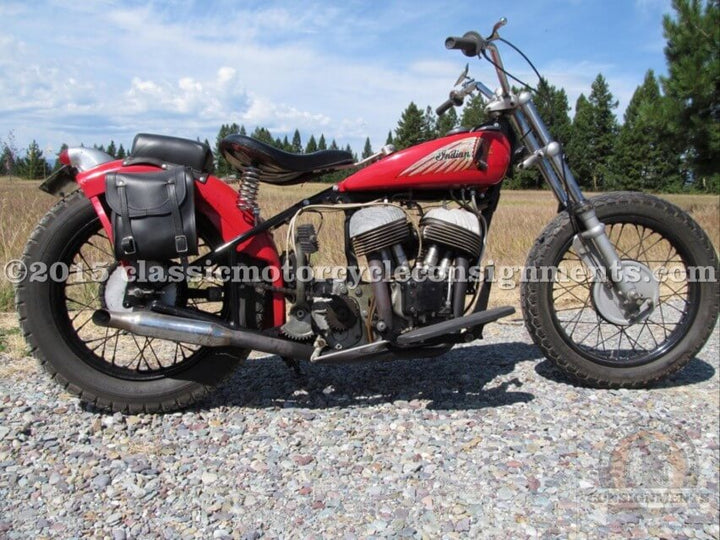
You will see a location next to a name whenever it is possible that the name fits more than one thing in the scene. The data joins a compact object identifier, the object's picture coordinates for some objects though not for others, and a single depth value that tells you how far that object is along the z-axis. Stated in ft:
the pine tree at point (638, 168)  164.47
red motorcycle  9.11
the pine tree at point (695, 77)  44.27
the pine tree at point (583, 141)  175.01
